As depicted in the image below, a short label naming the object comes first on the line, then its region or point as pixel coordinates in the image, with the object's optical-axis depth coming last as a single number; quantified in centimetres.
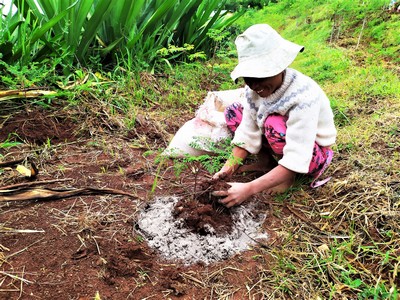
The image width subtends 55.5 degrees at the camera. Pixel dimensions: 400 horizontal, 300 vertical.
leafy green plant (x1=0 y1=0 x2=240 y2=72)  251
